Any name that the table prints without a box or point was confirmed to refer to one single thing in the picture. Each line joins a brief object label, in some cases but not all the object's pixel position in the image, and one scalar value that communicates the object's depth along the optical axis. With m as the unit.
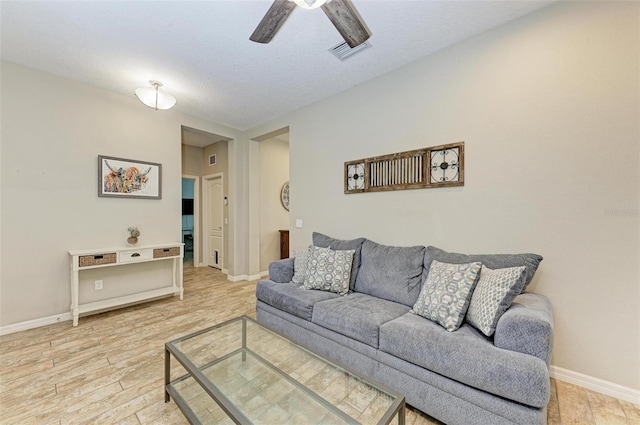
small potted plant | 3.36
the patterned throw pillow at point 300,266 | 2.76
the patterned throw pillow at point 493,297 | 1.54
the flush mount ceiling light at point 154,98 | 2.82
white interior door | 5.53
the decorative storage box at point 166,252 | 3.42
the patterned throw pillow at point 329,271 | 2.50
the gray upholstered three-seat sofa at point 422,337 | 1.29
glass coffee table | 1.27
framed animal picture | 3.23
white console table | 2.84
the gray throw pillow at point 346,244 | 2.63
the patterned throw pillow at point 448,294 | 1.66
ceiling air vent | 2.37
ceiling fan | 1.52
